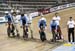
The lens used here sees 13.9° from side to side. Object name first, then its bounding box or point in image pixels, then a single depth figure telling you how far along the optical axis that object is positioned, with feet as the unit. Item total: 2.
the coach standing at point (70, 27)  60.64
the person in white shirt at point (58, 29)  62.53
